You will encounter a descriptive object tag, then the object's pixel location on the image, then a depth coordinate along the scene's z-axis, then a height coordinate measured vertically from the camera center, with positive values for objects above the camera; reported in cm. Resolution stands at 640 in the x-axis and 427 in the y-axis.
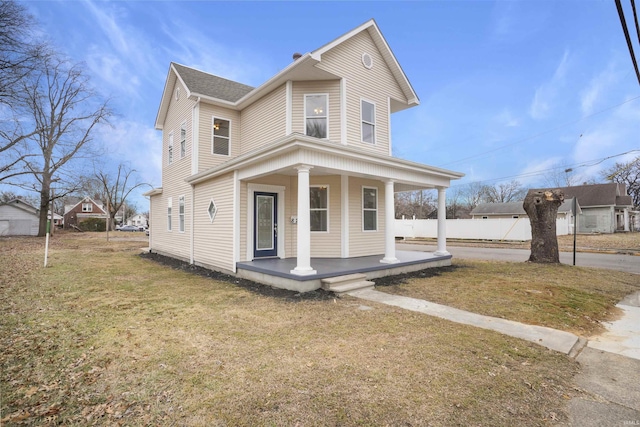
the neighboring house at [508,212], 2781 +76
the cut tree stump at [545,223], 1055 -18
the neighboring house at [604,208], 2983 +100
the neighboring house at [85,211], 4845 +195
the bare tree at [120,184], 4056 +545
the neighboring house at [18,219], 2848 +38
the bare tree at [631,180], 3648 +475
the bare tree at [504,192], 4928 +446
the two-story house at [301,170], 735 +141
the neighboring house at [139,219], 8517 +79
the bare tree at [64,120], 2389 +872
